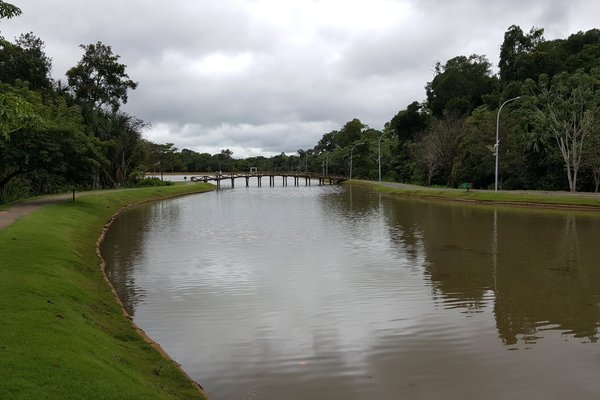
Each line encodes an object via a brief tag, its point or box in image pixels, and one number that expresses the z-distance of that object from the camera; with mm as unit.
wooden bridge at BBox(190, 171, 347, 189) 101688
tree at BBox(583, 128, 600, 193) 40000
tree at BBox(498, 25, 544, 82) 76375
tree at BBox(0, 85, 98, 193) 27750
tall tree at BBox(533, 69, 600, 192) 41812
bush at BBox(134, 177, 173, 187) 63219
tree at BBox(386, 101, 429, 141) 87125
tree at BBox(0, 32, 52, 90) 49000
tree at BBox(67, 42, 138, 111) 60688
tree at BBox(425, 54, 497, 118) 84062
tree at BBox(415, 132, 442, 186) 64750
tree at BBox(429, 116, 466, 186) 64312
